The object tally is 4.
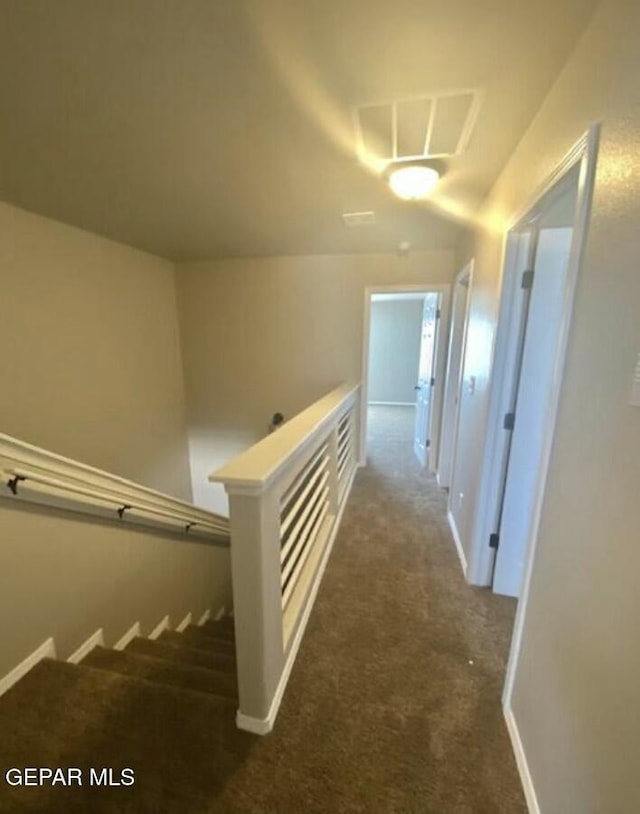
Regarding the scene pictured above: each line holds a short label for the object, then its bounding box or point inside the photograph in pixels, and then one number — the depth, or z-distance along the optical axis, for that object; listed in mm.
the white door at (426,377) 3840
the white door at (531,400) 1679
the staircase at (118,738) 1014
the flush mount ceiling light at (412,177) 1841
